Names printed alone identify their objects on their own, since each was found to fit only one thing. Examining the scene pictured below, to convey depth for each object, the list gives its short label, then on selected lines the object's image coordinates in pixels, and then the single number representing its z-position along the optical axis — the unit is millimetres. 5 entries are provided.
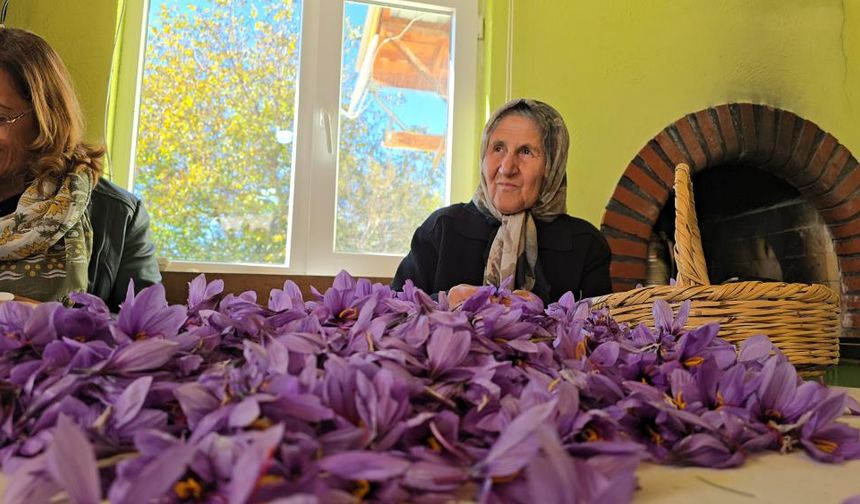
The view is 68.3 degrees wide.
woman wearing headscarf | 1399
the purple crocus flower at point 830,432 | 334
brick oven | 2127
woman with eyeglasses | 1194
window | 1972
